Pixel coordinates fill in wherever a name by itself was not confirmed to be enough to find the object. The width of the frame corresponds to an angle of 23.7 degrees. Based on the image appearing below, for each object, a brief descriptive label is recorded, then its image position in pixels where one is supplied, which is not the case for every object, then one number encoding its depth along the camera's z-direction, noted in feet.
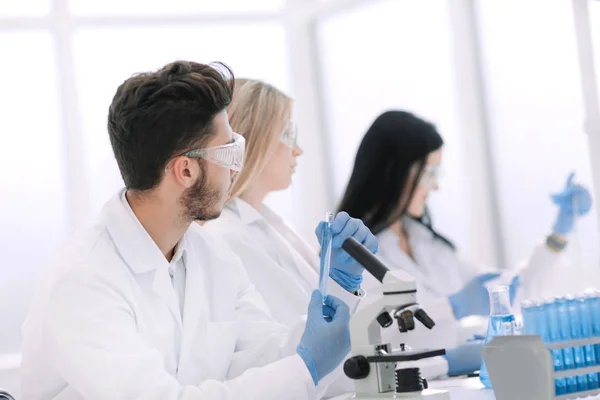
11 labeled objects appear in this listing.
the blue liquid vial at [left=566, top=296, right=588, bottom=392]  5.98
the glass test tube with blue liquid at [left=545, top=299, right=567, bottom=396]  5.94
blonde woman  8.01
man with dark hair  6.29
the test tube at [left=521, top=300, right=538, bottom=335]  6.05
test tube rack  5.84
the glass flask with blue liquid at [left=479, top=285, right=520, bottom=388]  6.45
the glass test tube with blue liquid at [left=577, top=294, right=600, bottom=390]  5.99
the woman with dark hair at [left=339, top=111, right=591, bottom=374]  8.83
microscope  5.83
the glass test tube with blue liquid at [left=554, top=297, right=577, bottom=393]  5.96
